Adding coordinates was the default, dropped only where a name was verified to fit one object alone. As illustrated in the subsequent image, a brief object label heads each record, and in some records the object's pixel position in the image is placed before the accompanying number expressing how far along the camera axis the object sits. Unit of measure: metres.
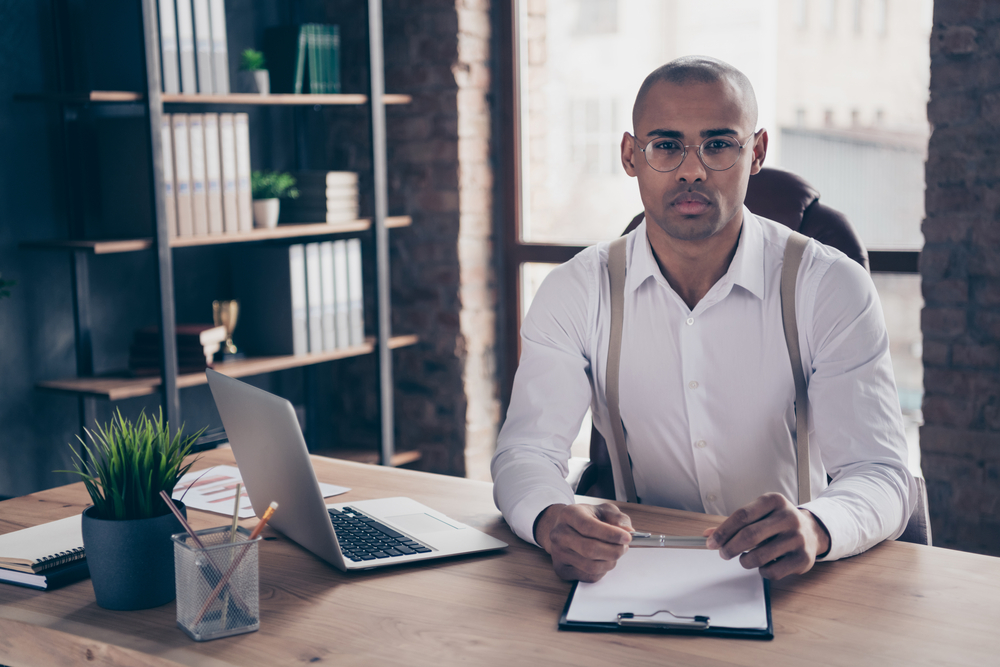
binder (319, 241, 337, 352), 3.00
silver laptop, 1.12
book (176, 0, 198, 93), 2.58
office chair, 1.70
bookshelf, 2.41
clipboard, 1.00
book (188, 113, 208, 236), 2.58
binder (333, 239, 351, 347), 3.05
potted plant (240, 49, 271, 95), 2.85
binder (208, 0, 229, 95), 2.67
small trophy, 2.83
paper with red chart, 1.41
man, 1.45
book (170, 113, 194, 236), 2.54
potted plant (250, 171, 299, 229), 2.85
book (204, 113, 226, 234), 2.64
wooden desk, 0.95
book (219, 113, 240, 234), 2.69
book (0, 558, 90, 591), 1.14
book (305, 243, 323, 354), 2.96
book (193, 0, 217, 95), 2.62
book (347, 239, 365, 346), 3.10
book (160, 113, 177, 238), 2.50
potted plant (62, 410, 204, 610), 1.06
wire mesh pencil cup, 0.99
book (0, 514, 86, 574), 1.16
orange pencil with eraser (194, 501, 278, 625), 0.99
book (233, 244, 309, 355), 2.90
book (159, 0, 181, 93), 2.54
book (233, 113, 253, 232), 2.74
